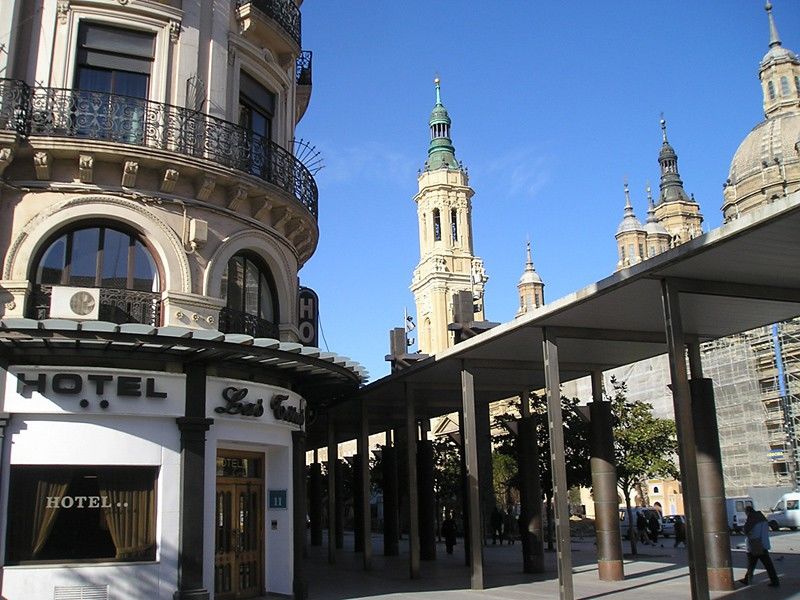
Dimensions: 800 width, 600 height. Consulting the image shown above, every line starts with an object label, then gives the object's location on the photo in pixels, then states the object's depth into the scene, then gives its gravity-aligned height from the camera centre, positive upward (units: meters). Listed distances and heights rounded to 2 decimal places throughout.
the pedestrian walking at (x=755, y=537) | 18.05 -1.16
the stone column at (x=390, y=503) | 30.56 -0.19
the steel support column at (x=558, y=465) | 15.75 +0.50
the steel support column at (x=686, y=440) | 12.88 +0.72
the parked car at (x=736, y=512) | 44.41 -1.49
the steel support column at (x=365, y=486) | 25.16 +0.38
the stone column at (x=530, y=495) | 21.98 -0.07
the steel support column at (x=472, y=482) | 19.12 +0.28
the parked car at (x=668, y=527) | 46.40 -2.22
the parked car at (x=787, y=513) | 44.81 -1.65
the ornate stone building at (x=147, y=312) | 14.53 +3.72
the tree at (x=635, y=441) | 29.09 +1.61
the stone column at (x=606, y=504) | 19.73 -0.35
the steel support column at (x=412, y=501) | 21.72 -0.10
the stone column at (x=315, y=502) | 39.53 -0.05
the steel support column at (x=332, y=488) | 28.47 +0.41
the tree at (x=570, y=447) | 27.48 +1.47
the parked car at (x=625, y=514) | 41.84 -1.47
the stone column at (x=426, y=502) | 27.31 -0.18
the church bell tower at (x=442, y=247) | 100.56 +29.80
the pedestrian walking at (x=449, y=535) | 31.39 -1.45
